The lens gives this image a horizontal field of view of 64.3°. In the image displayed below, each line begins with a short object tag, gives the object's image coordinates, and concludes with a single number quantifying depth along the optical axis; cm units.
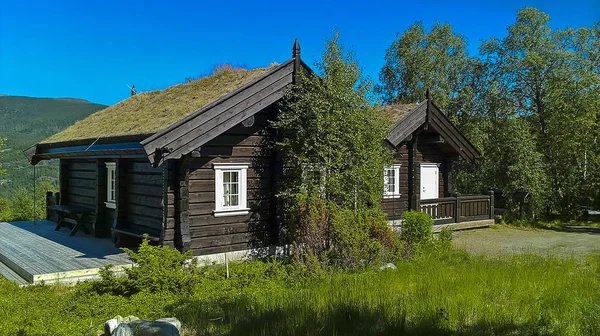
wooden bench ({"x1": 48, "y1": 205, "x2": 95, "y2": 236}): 1403
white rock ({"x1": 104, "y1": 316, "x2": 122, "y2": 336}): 588
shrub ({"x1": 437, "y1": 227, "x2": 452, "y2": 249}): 1215
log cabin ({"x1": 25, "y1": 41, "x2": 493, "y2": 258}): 1034
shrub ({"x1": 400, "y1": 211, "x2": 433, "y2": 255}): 1227
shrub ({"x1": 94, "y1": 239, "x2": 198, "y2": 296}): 779
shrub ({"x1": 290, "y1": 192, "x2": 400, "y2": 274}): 971
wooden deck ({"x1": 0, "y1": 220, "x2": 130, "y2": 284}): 923
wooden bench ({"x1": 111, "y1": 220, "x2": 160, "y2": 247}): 1169
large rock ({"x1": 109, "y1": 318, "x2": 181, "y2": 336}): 552
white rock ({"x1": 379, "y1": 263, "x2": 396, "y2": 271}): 964
